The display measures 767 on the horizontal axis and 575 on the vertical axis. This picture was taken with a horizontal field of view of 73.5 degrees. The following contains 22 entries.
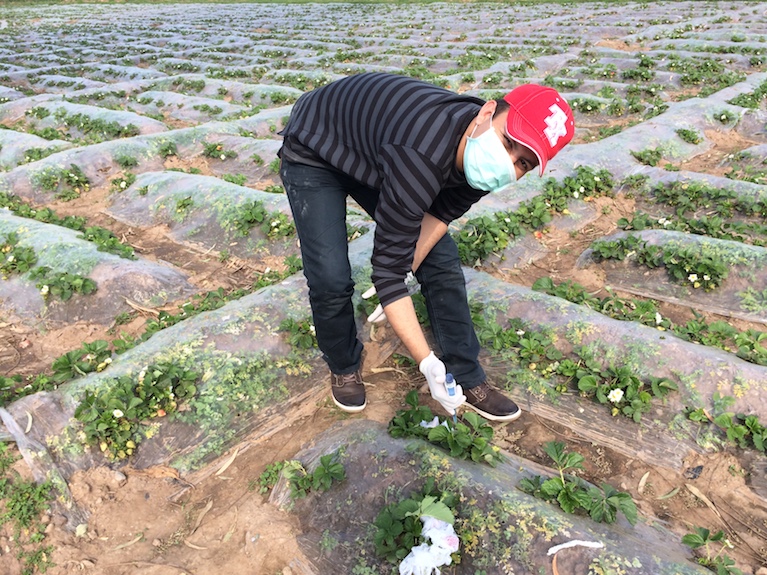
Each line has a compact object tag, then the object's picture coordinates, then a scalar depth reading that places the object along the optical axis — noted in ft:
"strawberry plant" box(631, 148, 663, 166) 24.86
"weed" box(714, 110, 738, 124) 29.86
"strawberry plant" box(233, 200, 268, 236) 20.22
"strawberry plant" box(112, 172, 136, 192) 24.99
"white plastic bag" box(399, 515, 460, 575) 8.24
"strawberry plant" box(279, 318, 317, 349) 13.53
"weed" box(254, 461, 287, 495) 10.70
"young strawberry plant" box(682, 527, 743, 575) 8.08
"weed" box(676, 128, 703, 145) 27.71
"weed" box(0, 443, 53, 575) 9.32
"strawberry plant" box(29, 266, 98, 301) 16.58
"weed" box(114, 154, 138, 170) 27.35
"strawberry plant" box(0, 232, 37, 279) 17.76
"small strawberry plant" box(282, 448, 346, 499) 10.08
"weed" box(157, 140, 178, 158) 29.25
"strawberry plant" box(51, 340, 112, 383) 12.32
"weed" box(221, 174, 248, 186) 25.17
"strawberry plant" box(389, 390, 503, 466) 10.23
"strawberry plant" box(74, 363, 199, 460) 10.93
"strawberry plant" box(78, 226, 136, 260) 18.53
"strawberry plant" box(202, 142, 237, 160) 29.25
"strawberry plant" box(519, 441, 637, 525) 8.95
